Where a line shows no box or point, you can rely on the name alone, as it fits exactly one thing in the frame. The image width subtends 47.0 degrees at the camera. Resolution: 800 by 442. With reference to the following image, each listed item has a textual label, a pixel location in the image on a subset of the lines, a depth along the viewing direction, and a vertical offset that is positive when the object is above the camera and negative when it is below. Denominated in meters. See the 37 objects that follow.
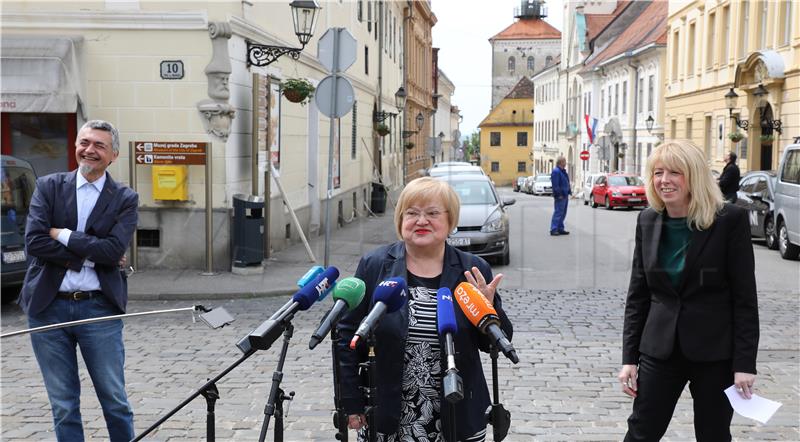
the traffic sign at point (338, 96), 12.15 +0.65
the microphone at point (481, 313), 3.00 -0.57
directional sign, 12.88 -0.12
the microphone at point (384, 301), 3.02 -0.54
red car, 33.97 -1.66
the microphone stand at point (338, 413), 3.33 -0.98
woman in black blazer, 3.85 -0.64
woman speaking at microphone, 3.48 -0.73
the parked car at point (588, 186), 38.62 -1.68
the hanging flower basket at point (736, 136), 30.11 +0.39
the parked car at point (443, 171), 20.56 -0.59
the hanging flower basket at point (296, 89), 15.12 +0.91
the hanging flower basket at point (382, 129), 29.19 +0.52
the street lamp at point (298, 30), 13.67 +1.72
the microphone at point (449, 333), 2.76 -0.62
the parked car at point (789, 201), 15.60 -0.93
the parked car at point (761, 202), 17.73 -1.08
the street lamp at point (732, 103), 30.27 +1.49
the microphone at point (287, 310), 2.91 -0.55
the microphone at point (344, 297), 3.04 -0.53
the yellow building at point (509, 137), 104.75 +1.04
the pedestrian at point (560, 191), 20.38 -1.00
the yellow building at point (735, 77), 27.45 +2.48
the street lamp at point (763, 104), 27.77 +1.40
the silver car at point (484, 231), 14.89 -1.38
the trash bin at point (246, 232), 13.07 -1.25
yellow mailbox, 12.95 -0.55
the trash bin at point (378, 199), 28.20 -1.64
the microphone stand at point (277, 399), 3.03 -0.86
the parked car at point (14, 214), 10.32 -0.81
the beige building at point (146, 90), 12.74 +0.75
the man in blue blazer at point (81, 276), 4.61 -0.67
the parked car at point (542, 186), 56.06 -2.41
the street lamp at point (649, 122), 44.22 +1.25
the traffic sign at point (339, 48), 12.10 +1.28
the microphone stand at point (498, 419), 3.33 -1.00
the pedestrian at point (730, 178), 19.42 -0.64
